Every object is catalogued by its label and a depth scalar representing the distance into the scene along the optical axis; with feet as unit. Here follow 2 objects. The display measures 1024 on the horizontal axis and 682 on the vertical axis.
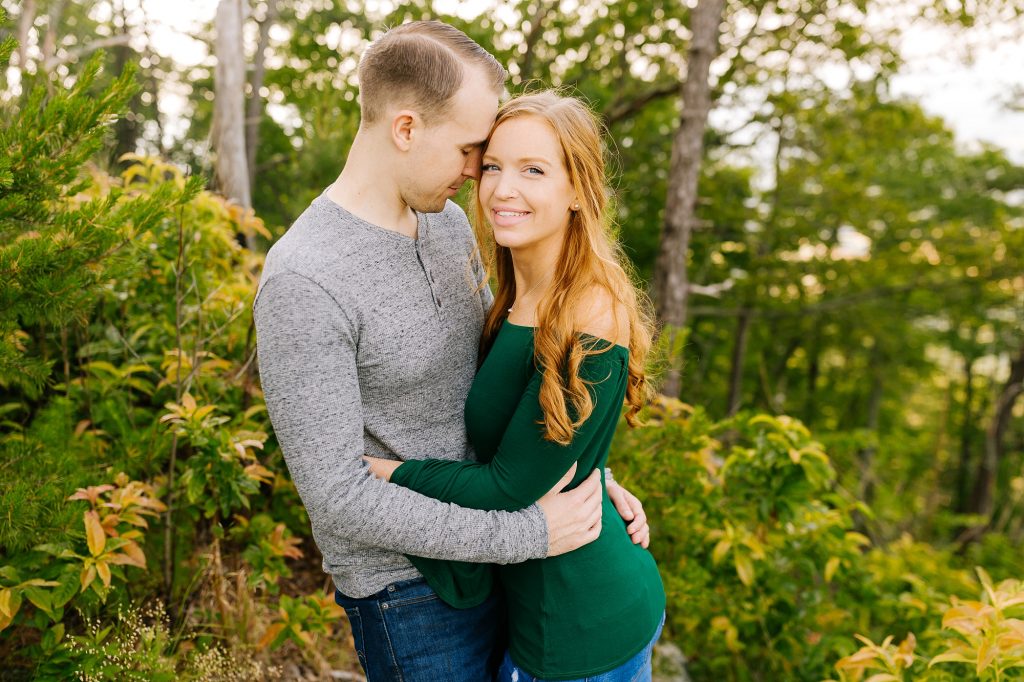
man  4.26
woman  4.68
